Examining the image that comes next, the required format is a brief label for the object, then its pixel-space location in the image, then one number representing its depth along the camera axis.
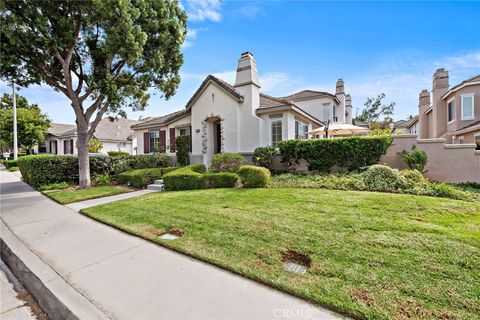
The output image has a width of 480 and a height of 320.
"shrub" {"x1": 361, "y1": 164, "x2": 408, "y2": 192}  6.96
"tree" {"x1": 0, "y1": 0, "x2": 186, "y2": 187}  8.87
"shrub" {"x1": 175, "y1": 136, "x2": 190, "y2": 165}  14.72
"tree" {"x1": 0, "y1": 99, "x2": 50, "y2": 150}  27.86
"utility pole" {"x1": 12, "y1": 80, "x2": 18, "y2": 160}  22.56
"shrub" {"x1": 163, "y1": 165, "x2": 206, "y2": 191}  9.31
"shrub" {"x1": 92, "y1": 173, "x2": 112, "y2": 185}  12.27
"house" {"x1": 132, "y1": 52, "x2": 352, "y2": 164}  12.54
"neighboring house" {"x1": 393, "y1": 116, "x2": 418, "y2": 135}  28.70
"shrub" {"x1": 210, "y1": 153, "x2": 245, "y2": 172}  10.53
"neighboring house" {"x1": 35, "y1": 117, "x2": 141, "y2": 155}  30.11
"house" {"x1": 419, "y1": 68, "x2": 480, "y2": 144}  15.58
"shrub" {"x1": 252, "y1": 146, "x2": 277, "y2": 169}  11.27
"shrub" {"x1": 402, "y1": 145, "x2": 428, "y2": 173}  8.71
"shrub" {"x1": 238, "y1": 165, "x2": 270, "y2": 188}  8.27
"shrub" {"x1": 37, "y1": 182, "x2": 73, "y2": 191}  11.08
